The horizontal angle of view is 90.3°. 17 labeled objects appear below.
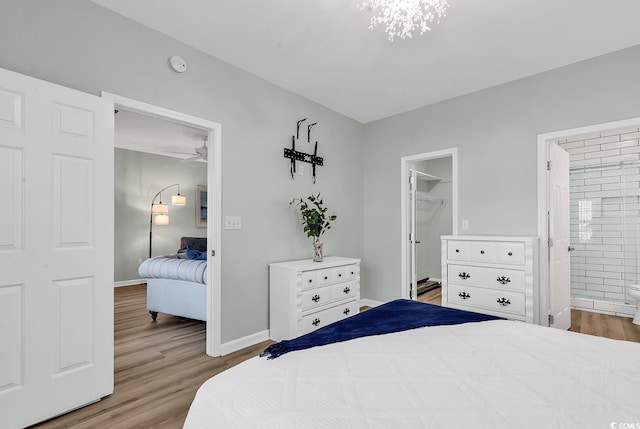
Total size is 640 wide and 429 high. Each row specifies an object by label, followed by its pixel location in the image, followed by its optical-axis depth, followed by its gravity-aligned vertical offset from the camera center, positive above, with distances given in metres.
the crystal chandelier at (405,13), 2.07 +1.40
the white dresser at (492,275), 2.85 -0.56
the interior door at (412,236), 4.15 -0.25
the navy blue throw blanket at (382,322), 1.37 -0.56
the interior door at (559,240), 3.10 -0.23
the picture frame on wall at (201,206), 7.13 +0.25
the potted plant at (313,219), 3.49 -0.02
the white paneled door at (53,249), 1.73 -0.19
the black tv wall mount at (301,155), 3.51 +0.71
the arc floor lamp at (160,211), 6.35 +0.12
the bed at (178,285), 3.48 -0.78
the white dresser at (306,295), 2.97 -0.78
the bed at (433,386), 0.86 -0.55
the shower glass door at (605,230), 4.00 -0.17
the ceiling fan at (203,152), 5.35 +1.13
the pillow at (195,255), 3.98 -0.48
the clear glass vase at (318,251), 3.48 -0.38
